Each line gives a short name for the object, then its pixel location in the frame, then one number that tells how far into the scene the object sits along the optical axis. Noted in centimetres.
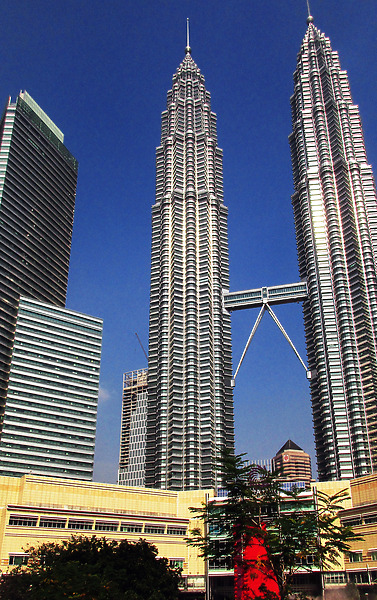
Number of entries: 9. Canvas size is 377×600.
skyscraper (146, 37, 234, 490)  17350
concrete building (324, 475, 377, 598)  9894
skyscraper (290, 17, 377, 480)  16800
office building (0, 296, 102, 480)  17538
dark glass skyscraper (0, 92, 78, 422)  18300
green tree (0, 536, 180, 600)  5622
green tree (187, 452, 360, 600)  4134
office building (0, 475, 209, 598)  10831
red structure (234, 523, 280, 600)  4119
